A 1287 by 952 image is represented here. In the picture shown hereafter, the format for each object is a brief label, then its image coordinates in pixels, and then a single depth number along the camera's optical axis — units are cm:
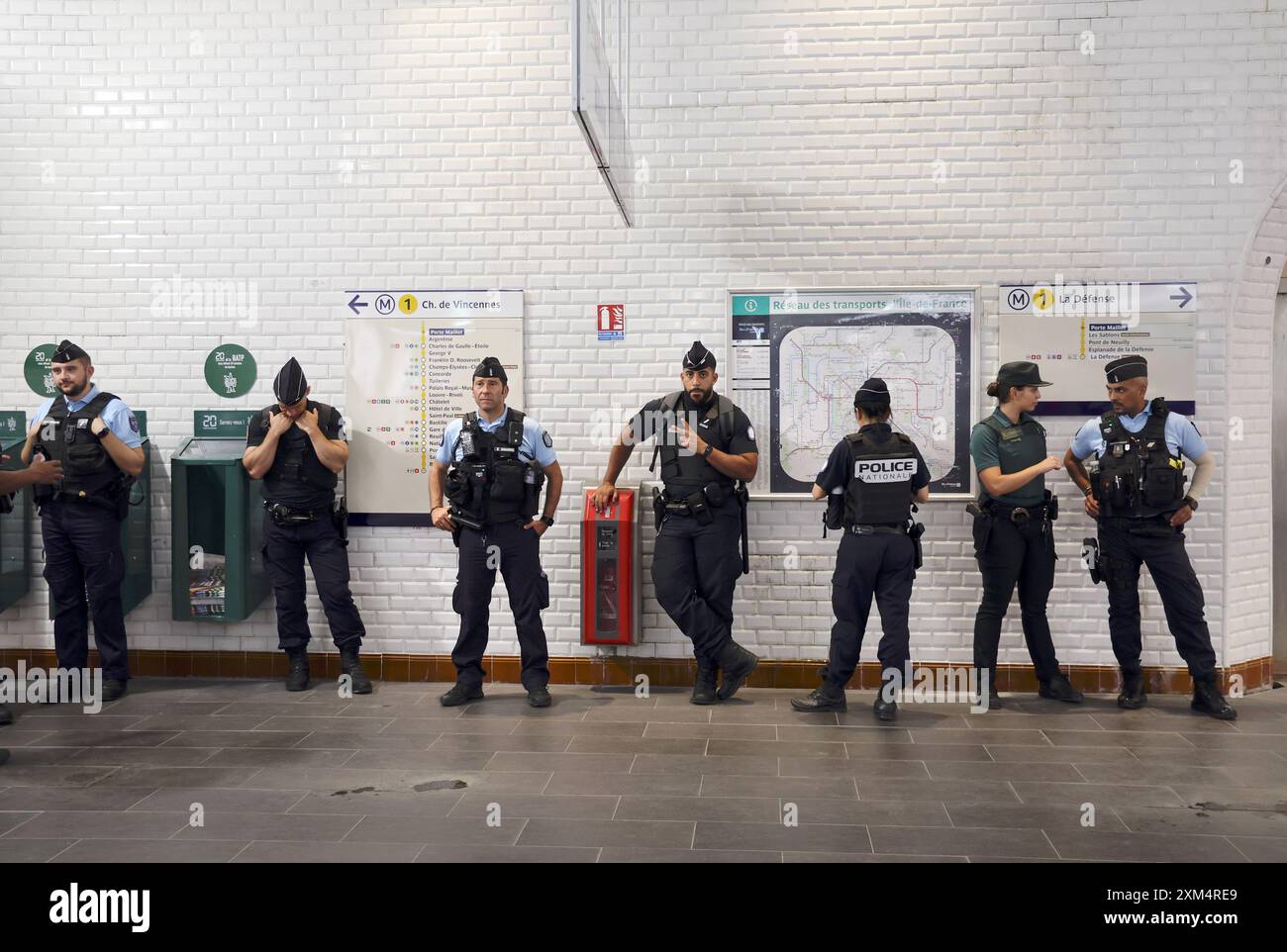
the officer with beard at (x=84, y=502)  624
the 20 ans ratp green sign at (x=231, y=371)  685
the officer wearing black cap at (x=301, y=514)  639
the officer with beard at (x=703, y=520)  609
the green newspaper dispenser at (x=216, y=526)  662
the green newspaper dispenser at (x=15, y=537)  683
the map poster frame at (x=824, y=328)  650
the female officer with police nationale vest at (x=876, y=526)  580
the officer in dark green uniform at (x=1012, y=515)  606
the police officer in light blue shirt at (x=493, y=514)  605
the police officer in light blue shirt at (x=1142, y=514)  587
